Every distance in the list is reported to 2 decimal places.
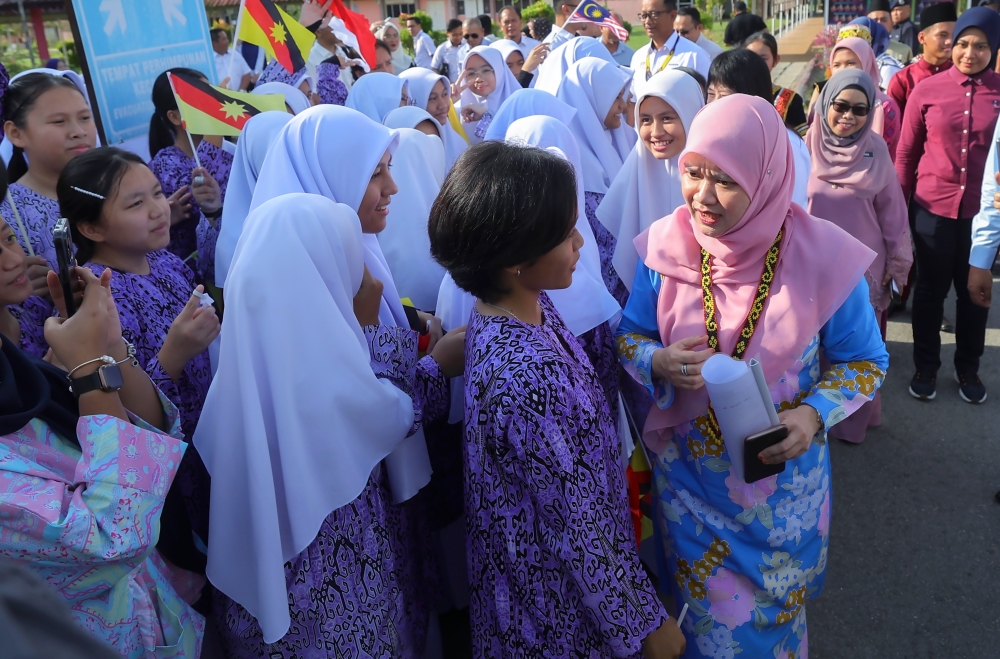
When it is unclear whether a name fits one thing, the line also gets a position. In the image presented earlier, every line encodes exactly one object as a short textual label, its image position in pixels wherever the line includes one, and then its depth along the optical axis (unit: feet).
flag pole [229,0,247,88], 14.40
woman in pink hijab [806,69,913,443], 12.05
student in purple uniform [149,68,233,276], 11.61
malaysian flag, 23.03
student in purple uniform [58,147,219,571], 6.50
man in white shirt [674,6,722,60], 21.51
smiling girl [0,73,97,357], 8.78
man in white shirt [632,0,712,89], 19.58
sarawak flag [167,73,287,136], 11.10
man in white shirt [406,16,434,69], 42.24
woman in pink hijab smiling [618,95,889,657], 6.00
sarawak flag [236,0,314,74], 14.53
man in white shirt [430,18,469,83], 35.70
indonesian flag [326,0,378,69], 18.83
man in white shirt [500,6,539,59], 31.12
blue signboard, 12.59
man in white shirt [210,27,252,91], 34.71
